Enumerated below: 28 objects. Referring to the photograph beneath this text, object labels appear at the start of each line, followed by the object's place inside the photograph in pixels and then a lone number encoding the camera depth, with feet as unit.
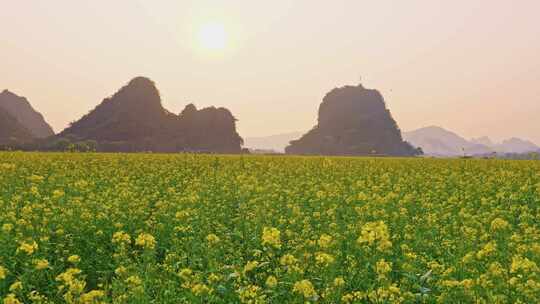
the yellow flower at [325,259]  22.04
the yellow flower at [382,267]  21.66
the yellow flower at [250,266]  22.01
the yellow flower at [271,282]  19.85
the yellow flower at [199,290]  19.08
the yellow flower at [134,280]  20.02
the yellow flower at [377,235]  23.49
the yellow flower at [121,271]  21.72
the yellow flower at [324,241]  24.49
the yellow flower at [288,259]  22.29
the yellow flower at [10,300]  18.18
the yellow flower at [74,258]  22.75
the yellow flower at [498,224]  30.01
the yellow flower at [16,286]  19.80
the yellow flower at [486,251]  23.43
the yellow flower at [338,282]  20.71
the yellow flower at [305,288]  18.85
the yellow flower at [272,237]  22.41
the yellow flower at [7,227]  28.19
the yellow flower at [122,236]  24.88
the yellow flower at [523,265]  20.38
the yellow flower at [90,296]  18.48
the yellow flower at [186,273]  21.34
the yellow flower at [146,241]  23.85
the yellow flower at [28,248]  22.74
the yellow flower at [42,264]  22.27
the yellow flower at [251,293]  18.58
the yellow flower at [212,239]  26.08
